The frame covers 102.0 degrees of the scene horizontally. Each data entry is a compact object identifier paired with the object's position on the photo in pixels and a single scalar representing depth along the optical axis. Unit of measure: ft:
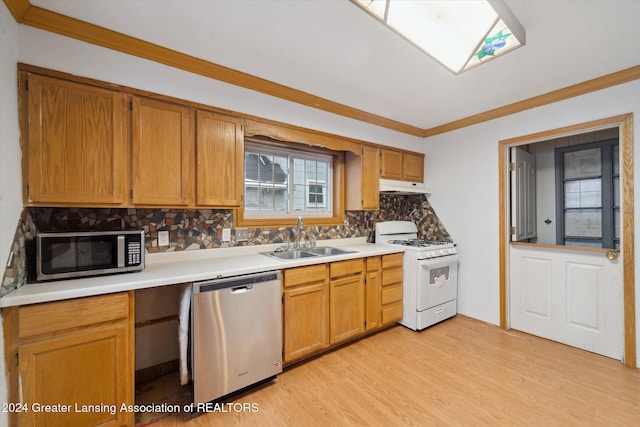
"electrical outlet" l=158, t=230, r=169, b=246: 6.89
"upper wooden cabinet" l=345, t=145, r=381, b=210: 10.16
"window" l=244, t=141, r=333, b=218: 8.84
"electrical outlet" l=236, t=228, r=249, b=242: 8.18
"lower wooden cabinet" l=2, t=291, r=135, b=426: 4.23
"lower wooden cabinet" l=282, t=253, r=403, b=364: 7.16
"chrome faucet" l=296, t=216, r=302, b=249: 9.01
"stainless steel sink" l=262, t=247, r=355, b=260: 8.53
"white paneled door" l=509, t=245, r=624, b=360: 7.69
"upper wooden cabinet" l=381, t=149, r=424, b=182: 10.95
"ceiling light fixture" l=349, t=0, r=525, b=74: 4.60
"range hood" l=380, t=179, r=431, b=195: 10.59
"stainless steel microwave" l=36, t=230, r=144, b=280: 4.90
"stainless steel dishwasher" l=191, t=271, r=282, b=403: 5.61
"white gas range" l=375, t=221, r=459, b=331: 9.49
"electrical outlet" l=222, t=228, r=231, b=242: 7.91
